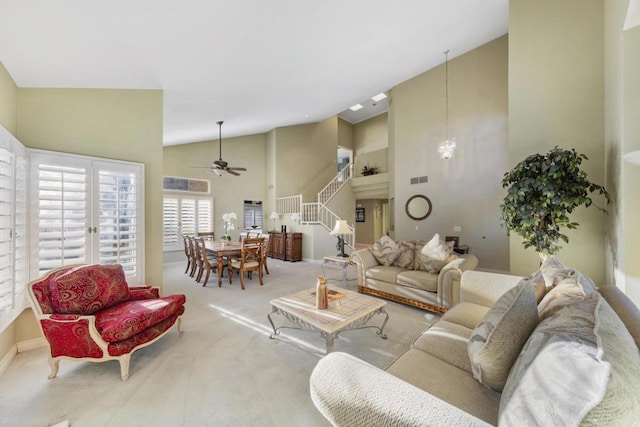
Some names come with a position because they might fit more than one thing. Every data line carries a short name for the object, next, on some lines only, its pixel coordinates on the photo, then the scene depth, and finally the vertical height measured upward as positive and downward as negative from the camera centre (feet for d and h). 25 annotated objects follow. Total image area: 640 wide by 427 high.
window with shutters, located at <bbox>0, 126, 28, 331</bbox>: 6.51 -0.40
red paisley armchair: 6.55 -2.98
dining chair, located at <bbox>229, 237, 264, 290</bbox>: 15.29 -2.90
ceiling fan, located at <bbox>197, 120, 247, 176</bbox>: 18.99 +3.76
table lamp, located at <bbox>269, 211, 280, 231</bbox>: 27.12 -0.26
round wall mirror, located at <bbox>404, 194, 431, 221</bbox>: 21.43 +0.61
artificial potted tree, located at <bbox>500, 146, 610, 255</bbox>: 9.08 +0.68
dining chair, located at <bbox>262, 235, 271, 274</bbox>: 16.72 -2.50
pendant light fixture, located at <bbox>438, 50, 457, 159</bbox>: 17.38 +7.32
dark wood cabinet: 24.45 -3.27
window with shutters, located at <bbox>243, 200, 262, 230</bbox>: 28.12 -0.17
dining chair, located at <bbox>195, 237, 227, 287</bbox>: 15.39 -3.12
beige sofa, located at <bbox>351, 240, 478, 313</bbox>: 10.36 -3.05
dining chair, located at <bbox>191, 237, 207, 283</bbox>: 16.46 -3.00
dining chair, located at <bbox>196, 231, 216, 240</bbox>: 22.14 -1.93
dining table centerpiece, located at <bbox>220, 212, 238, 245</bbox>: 19.14 -0.97
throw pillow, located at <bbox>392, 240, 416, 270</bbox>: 13.01 -2.24
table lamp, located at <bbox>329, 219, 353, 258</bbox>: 15.23 -0.90
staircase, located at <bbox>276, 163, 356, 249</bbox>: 25.67 +0.38
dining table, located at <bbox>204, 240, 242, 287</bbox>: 15.14 -2.26
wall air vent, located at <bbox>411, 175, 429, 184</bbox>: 21.55 +3.05
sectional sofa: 2.10 -1.79
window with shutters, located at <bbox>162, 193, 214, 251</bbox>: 23.03 -0.34
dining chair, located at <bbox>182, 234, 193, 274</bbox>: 18.38 -2.83
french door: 8.11 +0.02
